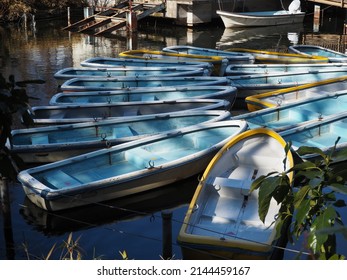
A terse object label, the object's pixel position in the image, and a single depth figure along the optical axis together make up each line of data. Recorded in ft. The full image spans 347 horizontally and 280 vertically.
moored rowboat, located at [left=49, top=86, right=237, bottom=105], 42.47
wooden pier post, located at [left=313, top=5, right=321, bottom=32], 96.07
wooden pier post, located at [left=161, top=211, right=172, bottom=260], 19.36
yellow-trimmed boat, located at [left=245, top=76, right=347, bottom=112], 40.40
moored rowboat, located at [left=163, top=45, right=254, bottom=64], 56.39
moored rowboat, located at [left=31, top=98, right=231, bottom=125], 38.86
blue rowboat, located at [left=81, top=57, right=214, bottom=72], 52.10
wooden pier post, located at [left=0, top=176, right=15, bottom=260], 21.75
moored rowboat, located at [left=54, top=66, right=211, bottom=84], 48.98
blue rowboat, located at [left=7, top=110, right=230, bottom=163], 32.40
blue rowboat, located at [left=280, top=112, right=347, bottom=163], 33.53
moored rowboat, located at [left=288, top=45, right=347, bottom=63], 59.62
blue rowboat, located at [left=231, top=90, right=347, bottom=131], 36.94
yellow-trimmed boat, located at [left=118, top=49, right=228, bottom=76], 52.90
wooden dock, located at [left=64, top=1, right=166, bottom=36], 89.17
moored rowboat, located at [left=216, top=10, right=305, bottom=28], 94.63
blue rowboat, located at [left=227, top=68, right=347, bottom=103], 46.37
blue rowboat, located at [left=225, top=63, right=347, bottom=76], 50.72
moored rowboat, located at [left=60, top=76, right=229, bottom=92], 46.50
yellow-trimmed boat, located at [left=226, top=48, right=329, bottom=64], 55.36
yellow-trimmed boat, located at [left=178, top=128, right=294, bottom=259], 21.01
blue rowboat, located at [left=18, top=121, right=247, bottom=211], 26.84
